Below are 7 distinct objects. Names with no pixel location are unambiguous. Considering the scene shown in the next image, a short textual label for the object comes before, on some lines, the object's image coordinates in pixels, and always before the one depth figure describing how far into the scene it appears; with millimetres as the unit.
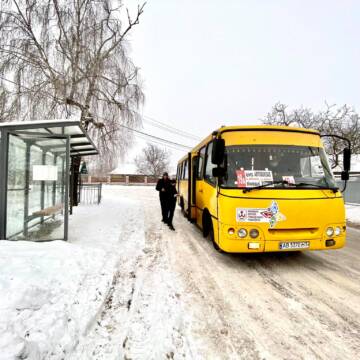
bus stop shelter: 4648
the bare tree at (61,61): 9609
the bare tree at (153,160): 65188
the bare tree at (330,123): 18094
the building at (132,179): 40938
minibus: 3650
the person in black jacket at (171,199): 7375
